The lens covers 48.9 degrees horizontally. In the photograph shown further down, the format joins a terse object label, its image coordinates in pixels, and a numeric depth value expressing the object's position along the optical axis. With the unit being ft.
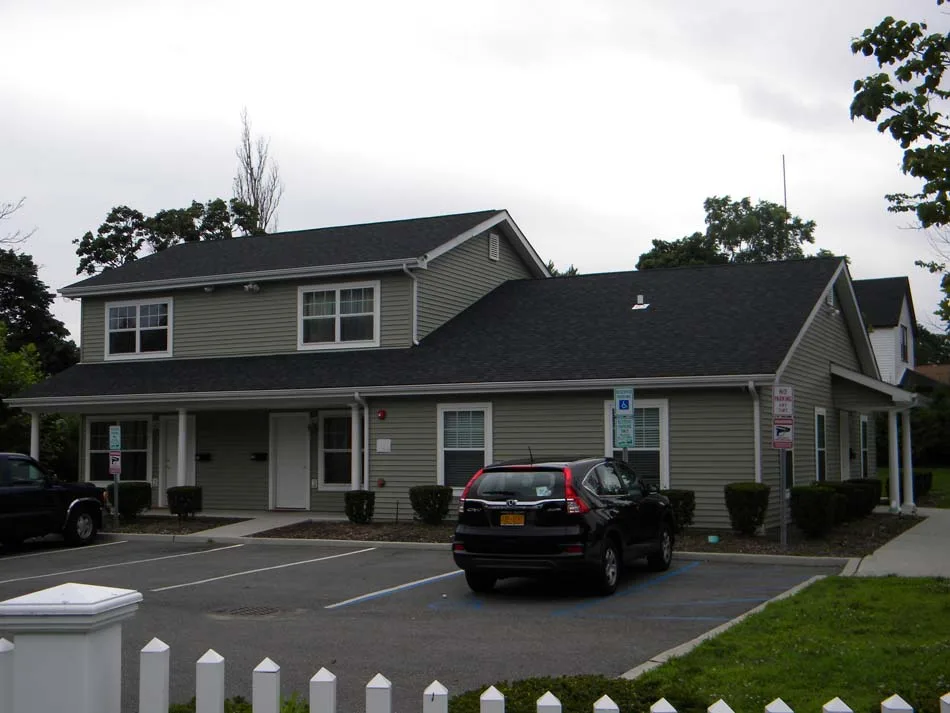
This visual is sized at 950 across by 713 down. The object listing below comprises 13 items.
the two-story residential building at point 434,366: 64.80
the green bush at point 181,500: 73.77
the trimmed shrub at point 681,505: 60.23
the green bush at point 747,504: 58.03
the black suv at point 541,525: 40.19
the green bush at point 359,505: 68.23
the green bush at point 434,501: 66.90
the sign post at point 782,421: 51.93
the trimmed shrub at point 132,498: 74.38
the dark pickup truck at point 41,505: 60.03
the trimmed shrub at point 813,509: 56.29
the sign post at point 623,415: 54.29
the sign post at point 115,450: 68.13
